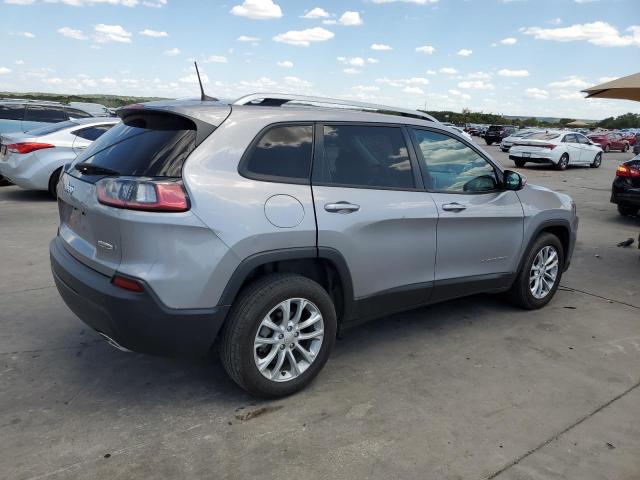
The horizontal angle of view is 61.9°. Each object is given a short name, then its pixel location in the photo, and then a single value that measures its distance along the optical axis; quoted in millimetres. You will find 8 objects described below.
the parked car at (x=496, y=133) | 36500
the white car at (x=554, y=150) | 20125
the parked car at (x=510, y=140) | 22044
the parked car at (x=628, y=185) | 9375
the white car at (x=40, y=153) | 8719
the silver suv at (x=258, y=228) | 2734
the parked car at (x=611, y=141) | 37812
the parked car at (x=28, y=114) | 12273
